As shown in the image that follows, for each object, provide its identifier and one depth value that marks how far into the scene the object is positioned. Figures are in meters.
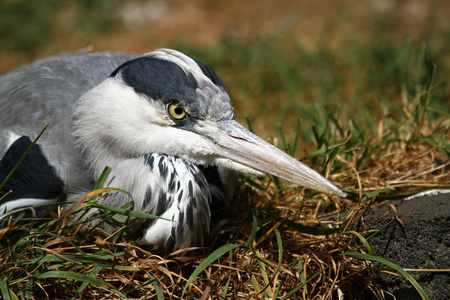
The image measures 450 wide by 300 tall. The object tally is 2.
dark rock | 4.07
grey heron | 4.38
